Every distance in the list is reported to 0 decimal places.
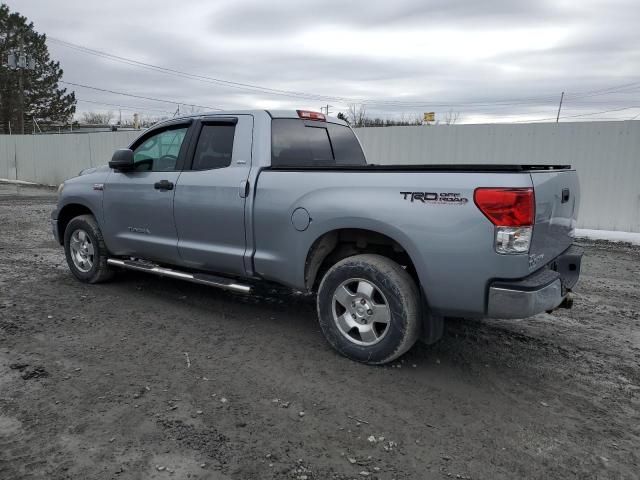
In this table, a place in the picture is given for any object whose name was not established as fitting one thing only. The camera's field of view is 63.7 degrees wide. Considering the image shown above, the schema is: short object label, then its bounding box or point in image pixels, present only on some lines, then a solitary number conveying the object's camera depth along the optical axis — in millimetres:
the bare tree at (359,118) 46844
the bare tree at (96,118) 74700
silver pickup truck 3211
